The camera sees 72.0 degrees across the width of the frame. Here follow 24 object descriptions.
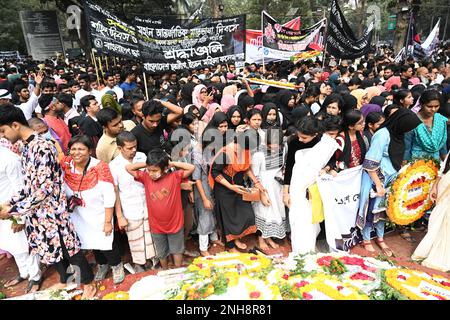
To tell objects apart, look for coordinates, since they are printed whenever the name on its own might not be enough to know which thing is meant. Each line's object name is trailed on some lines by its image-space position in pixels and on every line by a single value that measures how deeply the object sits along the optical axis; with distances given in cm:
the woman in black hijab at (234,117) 374
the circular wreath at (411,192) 363
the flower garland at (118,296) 224
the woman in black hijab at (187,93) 568
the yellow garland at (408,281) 215
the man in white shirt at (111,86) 677
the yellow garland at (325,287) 206
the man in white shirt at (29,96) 548
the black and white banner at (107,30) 539
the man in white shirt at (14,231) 297
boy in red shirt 296
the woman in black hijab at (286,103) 500
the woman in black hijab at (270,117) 378
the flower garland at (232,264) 237
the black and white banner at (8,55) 2392
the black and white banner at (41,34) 1708
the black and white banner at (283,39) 861
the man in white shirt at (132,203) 308
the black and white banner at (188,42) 547
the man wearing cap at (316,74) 839
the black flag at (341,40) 787
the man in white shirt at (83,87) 670
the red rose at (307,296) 207
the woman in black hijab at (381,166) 339
